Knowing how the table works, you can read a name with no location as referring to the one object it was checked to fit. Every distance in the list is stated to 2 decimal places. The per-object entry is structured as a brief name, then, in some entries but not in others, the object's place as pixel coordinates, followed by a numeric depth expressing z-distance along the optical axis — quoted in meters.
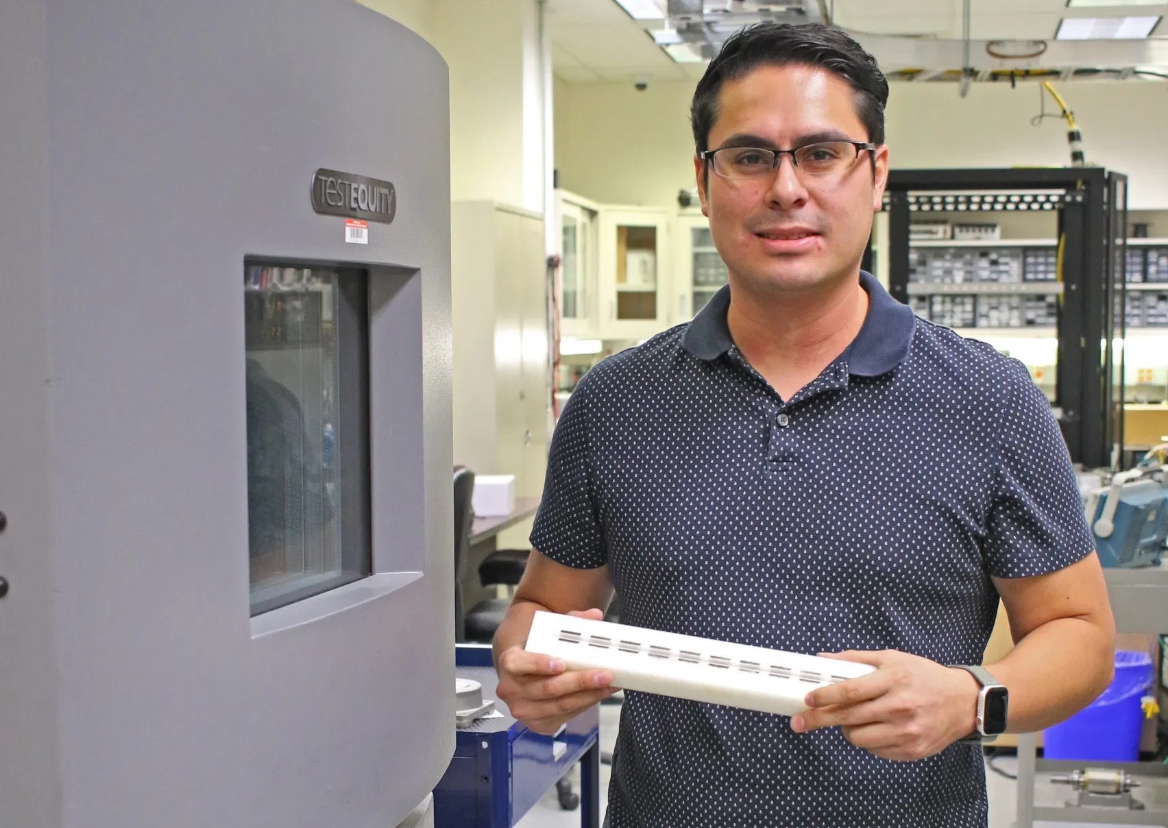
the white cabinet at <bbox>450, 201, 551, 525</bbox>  5.02
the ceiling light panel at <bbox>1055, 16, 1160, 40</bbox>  5.23
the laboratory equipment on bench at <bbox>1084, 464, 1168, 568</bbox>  3.15
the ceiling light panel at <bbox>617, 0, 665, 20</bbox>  4.90
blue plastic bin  3.79
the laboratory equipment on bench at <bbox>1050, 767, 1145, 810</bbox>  3.39
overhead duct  4.93
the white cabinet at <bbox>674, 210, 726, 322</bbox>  7.70
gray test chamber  0.72
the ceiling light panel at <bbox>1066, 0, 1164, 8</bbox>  5.58
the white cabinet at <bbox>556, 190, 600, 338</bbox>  6.56
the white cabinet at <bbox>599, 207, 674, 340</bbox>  7.49
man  1.19
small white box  4.58
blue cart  1.77
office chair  3.55
